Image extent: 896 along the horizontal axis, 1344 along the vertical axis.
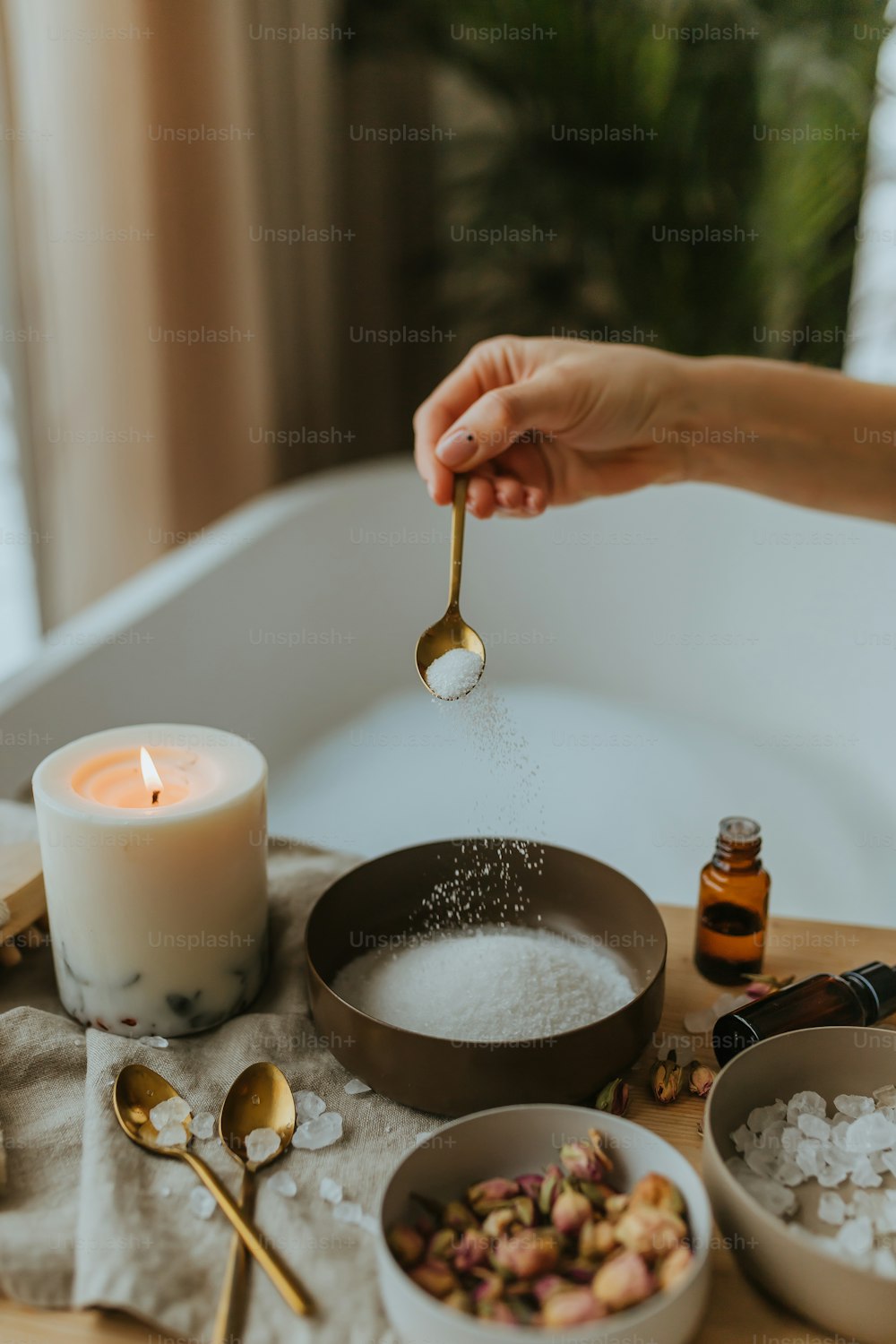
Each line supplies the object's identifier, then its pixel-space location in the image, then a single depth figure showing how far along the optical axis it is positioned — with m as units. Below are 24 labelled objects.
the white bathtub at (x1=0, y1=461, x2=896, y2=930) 1.54
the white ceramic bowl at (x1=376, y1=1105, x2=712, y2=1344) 0.43
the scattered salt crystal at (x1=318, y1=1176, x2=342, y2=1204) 0.55
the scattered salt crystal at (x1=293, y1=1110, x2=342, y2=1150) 0.59
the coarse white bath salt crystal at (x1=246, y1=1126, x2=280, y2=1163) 0.58
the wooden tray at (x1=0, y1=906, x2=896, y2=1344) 0.49
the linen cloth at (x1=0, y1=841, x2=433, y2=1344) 0.49
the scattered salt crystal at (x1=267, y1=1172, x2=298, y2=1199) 0.55
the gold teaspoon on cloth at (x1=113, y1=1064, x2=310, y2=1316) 0.50
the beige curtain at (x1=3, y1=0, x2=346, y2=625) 1.65
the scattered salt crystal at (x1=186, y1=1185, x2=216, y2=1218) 0.54
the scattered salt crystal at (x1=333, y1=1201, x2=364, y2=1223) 0.54
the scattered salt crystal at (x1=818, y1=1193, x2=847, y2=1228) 0.53
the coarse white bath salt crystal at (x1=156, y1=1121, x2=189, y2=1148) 0.58
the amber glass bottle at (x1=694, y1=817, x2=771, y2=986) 0.73
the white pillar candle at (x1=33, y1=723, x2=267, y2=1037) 0.65
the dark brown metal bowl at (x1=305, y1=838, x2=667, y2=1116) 0.58
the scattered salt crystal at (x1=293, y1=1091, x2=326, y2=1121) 0.61
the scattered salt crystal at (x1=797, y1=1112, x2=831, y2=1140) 0.56
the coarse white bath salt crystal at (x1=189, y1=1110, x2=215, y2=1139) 0.59
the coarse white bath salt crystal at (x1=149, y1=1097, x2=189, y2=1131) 0.60
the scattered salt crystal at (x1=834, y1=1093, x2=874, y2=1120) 0.57
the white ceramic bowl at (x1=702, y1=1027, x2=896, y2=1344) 0.47
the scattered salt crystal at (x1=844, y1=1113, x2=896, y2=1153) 0.55
